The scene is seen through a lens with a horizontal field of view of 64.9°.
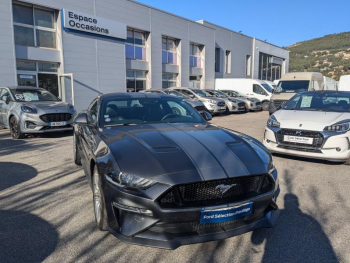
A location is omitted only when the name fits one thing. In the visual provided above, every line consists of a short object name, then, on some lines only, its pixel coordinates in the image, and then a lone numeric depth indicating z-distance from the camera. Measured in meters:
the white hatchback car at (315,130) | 5.27
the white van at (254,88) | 20.92
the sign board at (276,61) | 39.12
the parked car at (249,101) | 19.00
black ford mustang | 2.29
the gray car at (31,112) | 8.02
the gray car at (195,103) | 13.70
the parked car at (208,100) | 15.69
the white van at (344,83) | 19.20
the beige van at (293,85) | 15.02
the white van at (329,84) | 18.82
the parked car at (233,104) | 17.17
